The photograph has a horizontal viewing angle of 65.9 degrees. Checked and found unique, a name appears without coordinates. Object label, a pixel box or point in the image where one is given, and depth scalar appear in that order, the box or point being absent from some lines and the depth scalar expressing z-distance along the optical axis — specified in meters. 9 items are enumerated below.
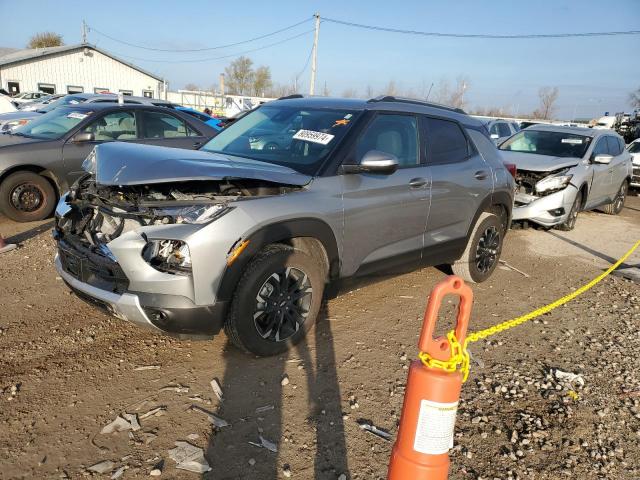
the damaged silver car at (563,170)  7.70
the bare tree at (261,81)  65.81
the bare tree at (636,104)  44.46
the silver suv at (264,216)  2.90
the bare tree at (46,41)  55.62
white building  33.38
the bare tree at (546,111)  66.86
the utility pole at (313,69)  33.02
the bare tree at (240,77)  65.81
